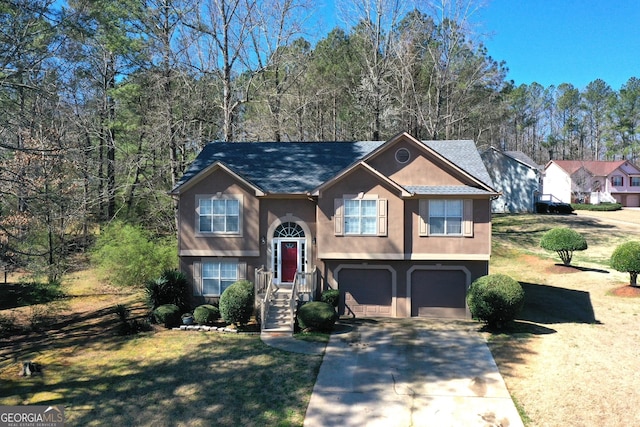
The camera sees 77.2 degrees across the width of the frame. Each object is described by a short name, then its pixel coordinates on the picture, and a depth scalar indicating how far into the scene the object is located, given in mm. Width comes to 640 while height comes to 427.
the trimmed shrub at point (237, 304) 15133
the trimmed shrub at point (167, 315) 15578
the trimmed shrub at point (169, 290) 16453
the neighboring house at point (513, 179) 43688
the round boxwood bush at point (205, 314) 15695
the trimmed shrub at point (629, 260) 18906
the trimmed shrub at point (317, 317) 14812
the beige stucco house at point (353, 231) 16344
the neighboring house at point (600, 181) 53938
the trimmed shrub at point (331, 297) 16234
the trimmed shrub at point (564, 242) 22453
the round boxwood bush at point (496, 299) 14047
